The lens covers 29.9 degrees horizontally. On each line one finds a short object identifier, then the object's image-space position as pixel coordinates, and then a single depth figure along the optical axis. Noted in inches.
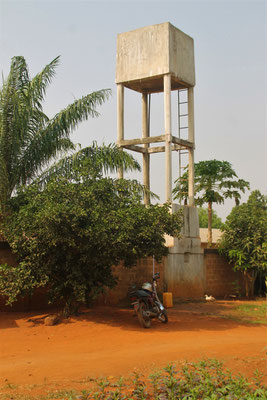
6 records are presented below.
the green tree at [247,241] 686.5
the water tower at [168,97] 667.4
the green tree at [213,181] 1141.1
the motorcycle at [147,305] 428.8
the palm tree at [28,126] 487.5
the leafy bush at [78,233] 400.5
